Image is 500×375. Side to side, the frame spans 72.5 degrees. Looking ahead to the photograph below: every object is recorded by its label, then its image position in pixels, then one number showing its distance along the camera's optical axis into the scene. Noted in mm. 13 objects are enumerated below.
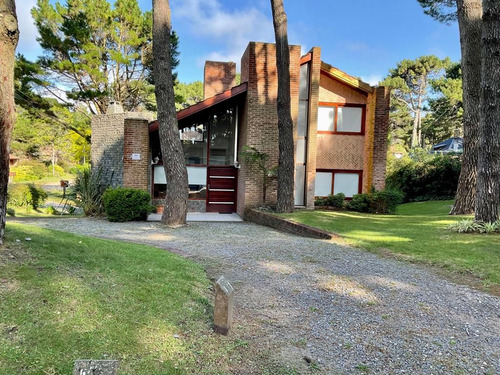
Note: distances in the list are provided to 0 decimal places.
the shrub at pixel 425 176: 21203
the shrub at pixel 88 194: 12805
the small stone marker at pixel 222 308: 2936
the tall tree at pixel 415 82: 41594
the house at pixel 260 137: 13375
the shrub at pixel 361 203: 14453
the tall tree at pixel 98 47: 24266
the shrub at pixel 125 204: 11414
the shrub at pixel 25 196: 16375
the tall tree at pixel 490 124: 7438
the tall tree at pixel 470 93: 10547
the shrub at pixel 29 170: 33812
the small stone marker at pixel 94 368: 1726
